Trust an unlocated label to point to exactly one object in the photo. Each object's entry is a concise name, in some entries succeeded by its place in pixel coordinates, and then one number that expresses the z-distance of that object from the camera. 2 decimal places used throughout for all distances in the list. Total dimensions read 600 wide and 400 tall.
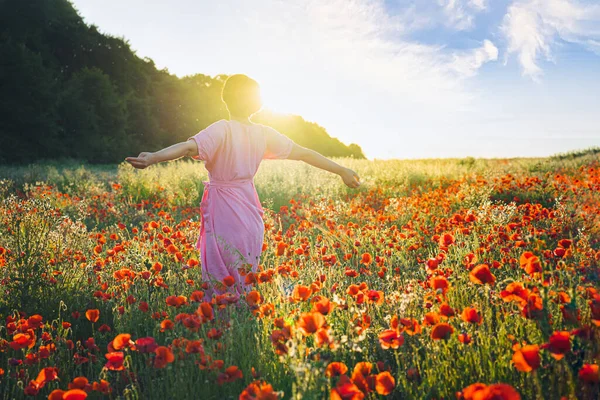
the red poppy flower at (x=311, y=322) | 1.40
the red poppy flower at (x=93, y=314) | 1.95
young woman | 3.05
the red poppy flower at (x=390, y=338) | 1.44
